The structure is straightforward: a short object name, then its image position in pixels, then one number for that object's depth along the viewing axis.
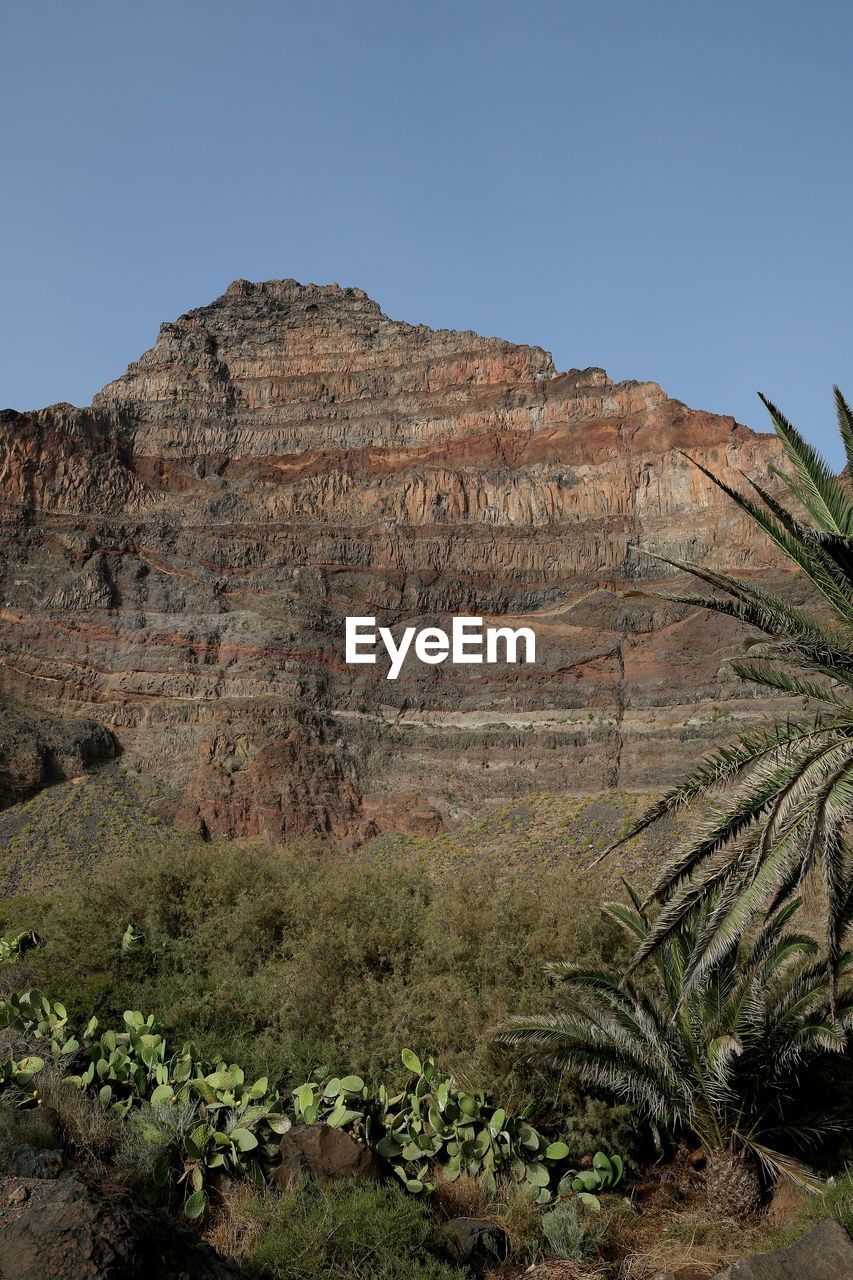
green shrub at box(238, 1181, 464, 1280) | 9.76
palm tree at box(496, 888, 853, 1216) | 12.23
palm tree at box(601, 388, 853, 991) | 8.27
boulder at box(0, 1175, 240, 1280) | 7.52
